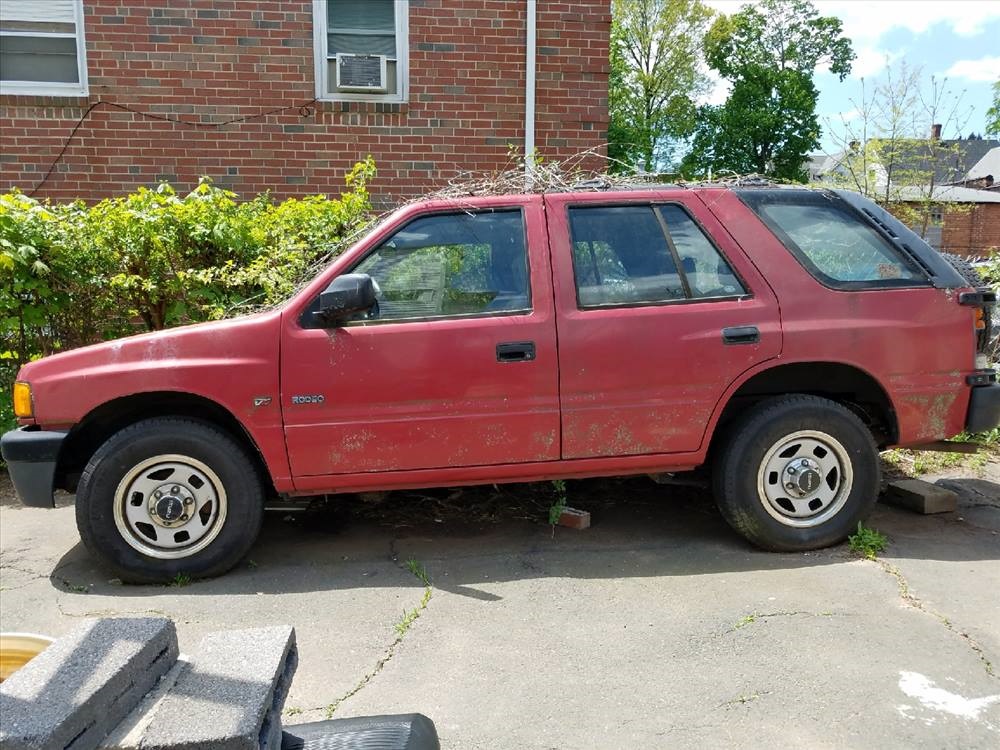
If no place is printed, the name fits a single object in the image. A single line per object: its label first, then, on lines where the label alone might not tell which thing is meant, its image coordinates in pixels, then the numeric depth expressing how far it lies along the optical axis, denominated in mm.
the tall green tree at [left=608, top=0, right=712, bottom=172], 45719
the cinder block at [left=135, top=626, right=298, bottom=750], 1325
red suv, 3924
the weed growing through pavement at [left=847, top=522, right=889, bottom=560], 4199
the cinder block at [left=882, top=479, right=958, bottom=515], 4797
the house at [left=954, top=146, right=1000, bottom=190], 54500
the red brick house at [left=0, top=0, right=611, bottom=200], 8156
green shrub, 5688
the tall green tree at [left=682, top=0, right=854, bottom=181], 51812
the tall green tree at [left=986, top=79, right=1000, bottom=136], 43594
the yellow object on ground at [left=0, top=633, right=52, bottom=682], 1728
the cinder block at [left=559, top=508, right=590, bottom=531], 4652
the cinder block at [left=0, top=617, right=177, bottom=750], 1264
